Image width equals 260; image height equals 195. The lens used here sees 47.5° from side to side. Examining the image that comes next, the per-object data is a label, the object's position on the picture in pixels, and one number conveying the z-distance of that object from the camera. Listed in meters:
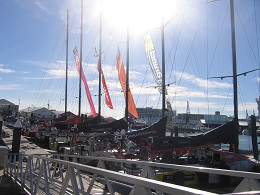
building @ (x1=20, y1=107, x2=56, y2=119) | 79.59
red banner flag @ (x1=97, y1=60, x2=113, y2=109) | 36.75
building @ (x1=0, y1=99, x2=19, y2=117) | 91.81
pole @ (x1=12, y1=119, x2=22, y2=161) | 16.88
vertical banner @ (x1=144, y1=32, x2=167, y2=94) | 24.19
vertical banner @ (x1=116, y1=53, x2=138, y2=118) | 31.41
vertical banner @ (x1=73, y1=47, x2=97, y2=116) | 41.25
